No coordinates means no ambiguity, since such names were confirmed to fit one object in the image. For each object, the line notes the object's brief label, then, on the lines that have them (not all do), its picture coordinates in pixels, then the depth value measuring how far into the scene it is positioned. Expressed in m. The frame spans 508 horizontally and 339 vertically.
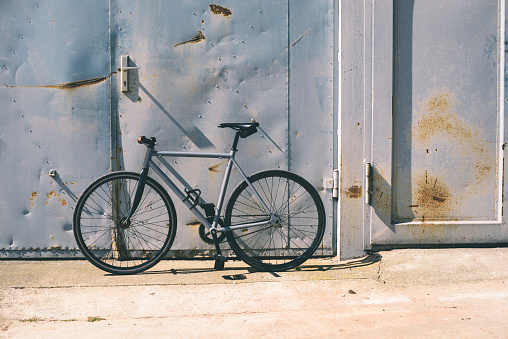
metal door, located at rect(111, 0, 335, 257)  4.36
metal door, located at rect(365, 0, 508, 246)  4.41
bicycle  4.15
